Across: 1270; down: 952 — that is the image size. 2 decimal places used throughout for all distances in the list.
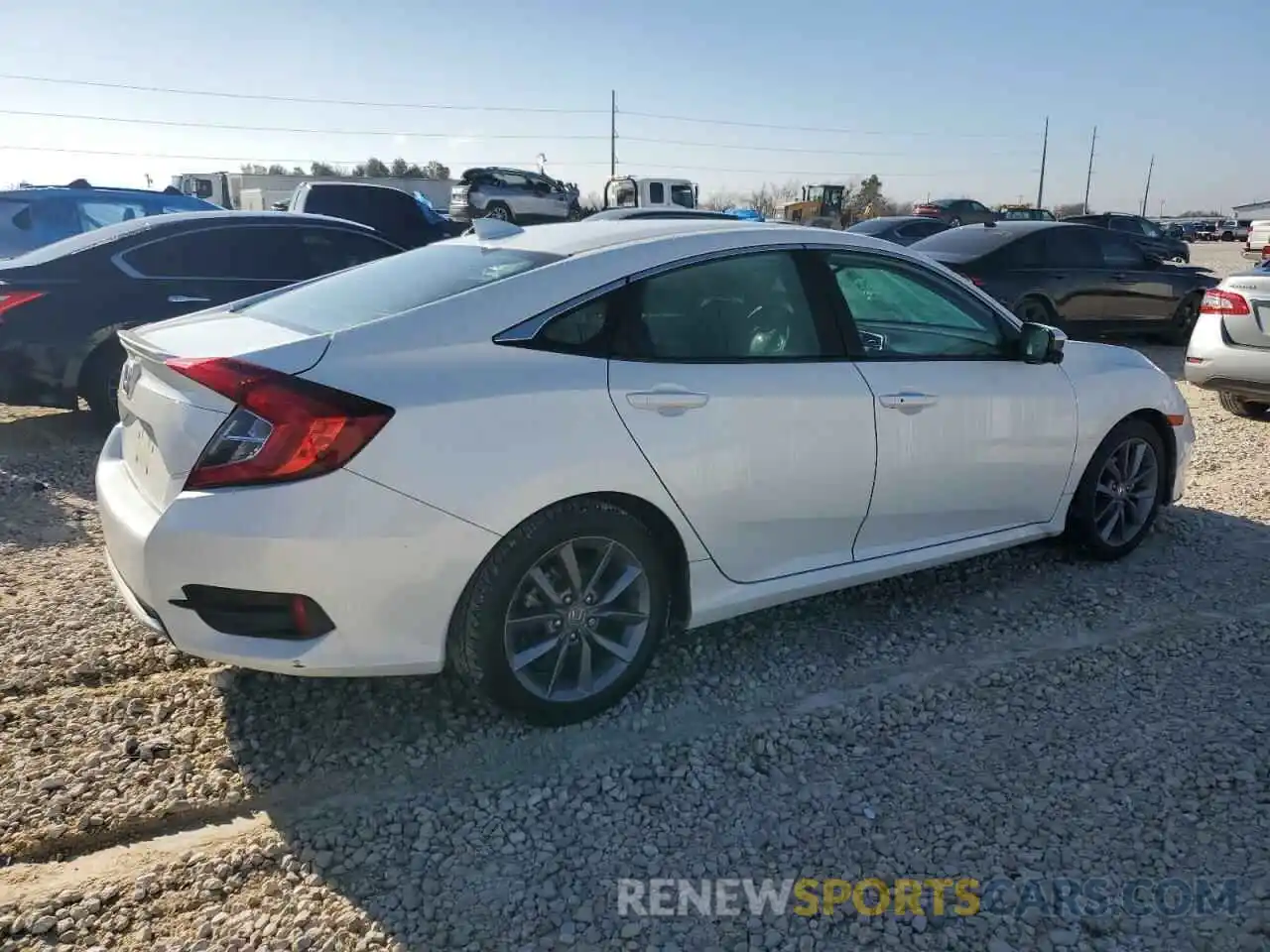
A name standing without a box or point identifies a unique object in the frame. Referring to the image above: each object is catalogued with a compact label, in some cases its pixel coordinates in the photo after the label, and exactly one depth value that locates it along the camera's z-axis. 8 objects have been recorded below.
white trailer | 32.52
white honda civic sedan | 2.62
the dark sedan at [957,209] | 31.03
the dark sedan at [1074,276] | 10.23
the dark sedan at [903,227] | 16.69
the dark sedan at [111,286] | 6.05
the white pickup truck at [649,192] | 31.56
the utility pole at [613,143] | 61.66
